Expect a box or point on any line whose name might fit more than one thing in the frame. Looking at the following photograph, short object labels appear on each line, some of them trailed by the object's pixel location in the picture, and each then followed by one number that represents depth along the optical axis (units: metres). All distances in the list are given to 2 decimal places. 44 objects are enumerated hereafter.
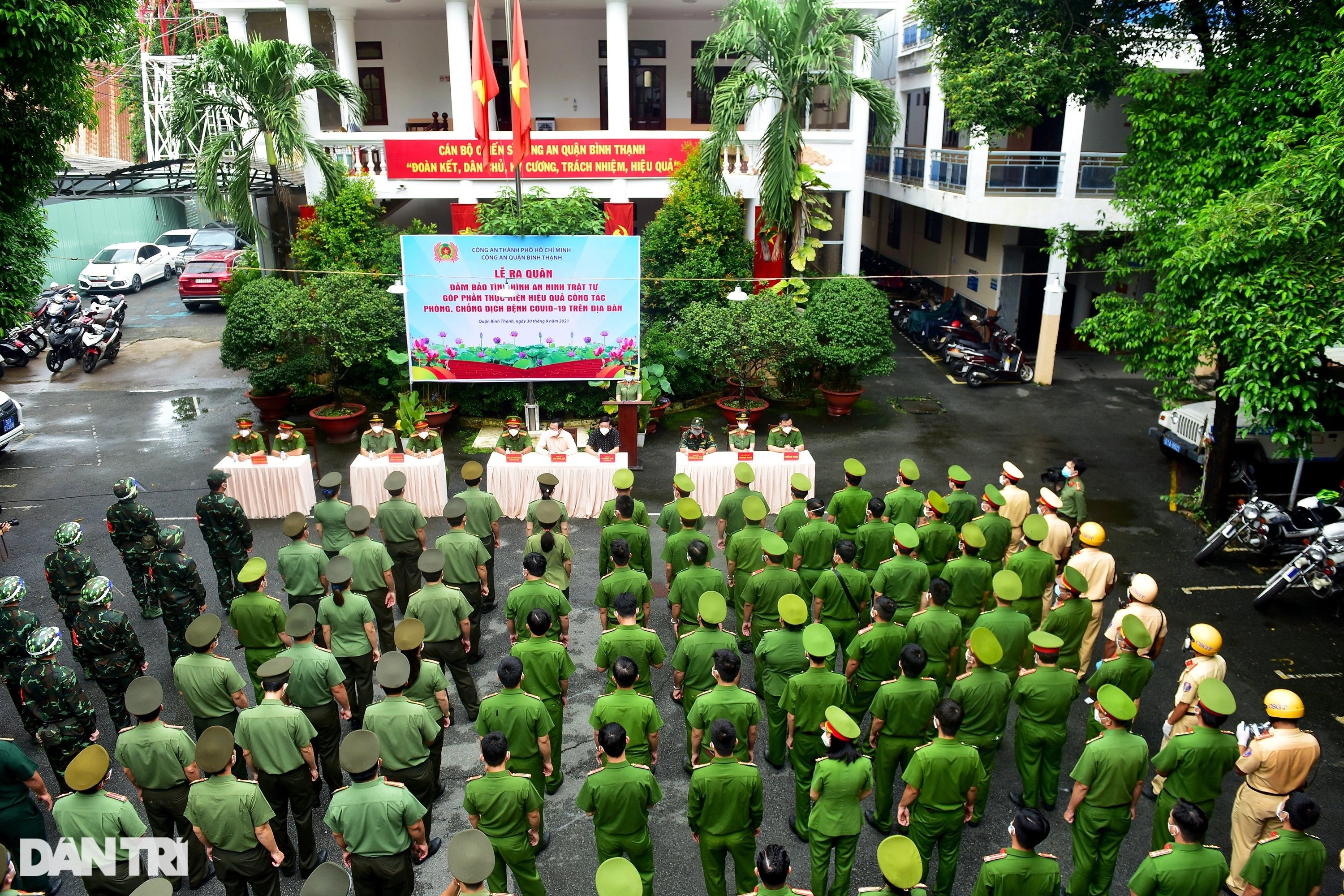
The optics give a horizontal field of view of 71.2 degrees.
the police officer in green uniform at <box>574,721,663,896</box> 4.93
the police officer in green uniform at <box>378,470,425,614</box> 8.42
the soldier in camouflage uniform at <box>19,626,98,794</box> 6.10
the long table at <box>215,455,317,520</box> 10.97
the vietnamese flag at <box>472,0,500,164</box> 11.77
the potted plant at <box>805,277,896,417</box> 14.50
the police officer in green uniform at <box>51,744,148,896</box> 4.80
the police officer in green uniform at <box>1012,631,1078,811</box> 5.95
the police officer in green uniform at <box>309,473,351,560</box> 8.32
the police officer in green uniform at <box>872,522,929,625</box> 7.19
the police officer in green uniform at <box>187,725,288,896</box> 4.85
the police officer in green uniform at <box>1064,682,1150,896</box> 5.27
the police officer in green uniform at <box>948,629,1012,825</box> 5.79
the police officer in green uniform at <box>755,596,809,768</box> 6.14
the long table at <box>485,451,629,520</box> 11.02
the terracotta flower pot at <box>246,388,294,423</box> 14.47
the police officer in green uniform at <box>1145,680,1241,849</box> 5.42
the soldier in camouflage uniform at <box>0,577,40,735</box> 6.54
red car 21.72
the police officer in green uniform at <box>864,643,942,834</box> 5.70
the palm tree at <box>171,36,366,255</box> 13.95
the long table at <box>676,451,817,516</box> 11.11
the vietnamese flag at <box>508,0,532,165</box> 11.62
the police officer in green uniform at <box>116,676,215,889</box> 5.31
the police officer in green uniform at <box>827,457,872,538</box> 8.76
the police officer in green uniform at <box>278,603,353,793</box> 6.02
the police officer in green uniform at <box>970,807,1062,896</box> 4.43
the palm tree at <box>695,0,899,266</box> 13.55
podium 12.29
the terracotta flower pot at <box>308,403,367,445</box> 13.85
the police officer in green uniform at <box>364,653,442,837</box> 5.48
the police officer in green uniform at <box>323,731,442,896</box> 4.82
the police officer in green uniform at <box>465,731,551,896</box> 4.89
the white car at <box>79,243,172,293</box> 23.31
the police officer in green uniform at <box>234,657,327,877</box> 5.43
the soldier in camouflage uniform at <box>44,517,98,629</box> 7.46
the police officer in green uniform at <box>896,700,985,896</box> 5.13
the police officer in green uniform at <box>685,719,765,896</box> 4.96
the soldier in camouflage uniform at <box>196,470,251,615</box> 8.56
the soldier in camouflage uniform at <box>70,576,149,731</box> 6.64
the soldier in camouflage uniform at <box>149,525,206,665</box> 7.72
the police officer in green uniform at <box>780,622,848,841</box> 5.75
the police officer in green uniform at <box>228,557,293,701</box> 6.70
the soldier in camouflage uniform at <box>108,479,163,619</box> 8.41
